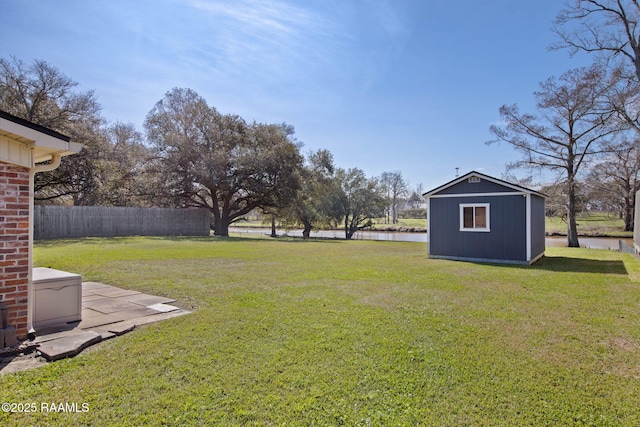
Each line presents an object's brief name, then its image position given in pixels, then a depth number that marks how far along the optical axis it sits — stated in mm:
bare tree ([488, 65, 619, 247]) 17062
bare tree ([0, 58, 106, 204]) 16406
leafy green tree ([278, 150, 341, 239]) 25047
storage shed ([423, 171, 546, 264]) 10594
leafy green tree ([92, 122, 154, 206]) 20953
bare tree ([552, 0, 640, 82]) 12250
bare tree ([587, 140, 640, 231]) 18162
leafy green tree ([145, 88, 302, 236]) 21422
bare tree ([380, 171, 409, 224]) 44500
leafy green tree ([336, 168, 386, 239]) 28422
